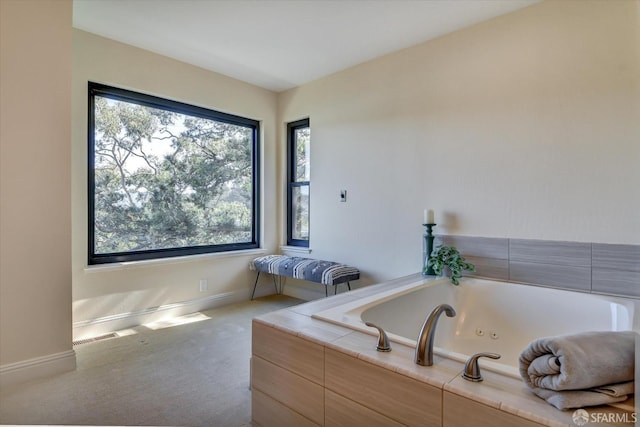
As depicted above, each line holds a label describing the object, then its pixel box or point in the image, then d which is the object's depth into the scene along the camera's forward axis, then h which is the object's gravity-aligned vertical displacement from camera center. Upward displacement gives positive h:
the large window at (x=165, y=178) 2.76 +0.31
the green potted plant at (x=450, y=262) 2.34 -0.37
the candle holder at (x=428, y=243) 2.55 -0.25
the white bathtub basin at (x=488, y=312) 1.78 -0.60
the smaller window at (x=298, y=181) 3.82 +0.34
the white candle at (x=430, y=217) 2.60 -0.05
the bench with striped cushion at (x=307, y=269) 2.97 -0.56
